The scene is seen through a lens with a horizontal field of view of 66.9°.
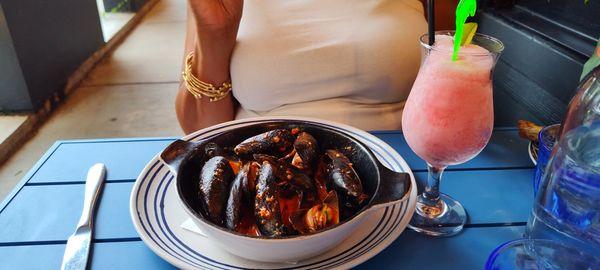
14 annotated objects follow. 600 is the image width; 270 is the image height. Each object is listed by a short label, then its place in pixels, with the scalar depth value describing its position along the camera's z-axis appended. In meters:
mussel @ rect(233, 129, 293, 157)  0.60
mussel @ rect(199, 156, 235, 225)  0.51
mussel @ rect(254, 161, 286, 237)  0.47
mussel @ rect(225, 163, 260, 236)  0.50
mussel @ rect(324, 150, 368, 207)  0.51
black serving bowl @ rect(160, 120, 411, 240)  0.49
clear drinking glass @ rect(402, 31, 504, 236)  0.52
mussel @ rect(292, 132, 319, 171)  0.57
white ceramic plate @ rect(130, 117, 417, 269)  0.50
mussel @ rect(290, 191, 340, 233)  0.47
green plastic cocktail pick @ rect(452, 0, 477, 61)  0.47
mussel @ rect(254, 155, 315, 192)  0.52
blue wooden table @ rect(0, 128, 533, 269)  0.55
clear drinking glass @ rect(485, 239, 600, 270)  0.51
